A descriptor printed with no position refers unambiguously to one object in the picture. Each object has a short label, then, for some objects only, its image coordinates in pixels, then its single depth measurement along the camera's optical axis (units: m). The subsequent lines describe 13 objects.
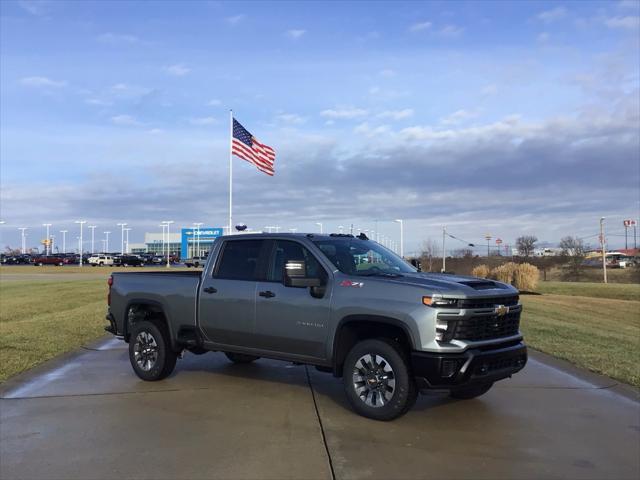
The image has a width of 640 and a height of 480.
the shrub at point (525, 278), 33.62
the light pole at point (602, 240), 60.63
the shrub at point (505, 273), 34.19
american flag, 25.27
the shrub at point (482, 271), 35.91
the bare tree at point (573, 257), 67.38
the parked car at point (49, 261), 80.31
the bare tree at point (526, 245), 101.06
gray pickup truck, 5.42
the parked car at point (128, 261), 73.62
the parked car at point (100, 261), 81.26
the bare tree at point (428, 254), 80.91
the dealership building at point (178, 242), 64.56
